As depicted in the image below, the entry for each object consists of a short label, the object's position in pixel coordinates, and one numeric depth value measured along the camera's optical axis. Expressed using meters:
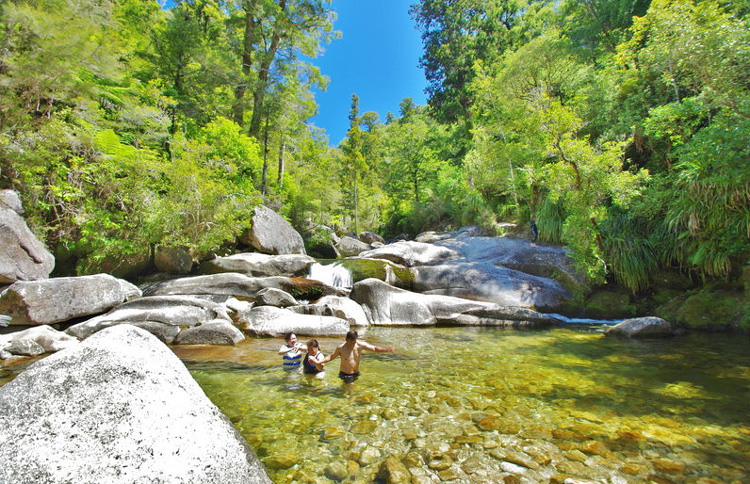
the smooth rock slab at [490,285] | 10.45
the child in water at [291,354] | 5.34
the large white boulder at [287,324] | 7.73
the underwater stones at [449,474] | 2.53
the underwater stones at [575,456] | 2.74
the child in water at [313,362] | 4.97
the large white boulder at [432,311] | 9.16
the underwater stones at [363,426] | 3.24
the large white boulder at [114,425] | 1.92
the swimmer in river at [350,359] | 4.75
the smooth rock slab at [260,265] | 11.80
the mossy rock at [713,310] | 7.54
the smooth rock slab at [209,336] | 6.96
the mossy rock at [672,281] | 9.18
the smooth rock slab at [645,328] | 7.34
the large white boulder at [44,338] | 5.86
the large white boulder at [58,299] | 7.00
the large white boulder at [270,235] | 13.98
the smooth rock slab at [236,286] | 10.02
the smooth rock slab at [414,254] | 13.97
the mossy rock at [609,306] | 9.64
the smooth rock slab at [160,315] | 6.99
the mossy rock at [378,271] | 12.11
